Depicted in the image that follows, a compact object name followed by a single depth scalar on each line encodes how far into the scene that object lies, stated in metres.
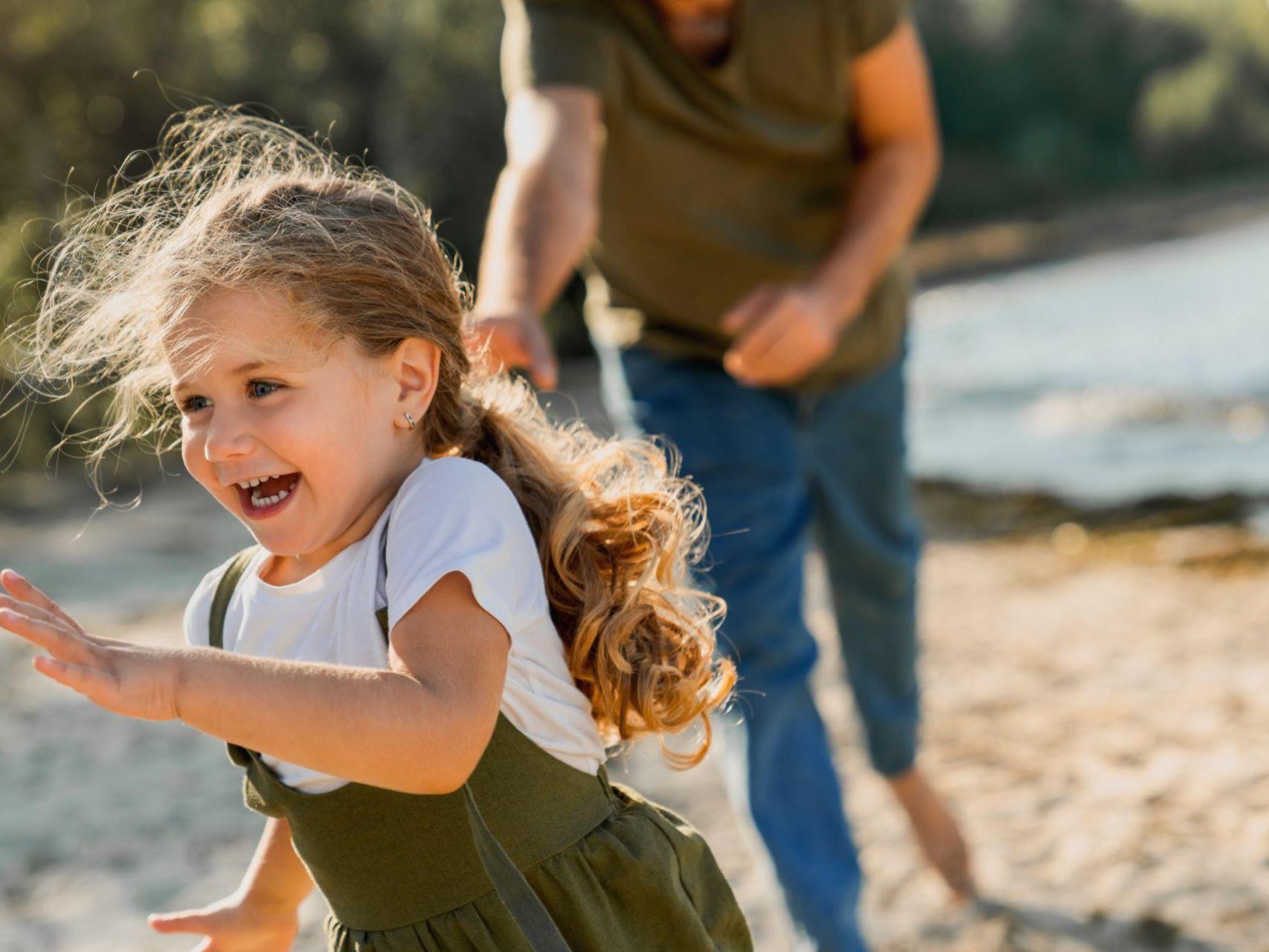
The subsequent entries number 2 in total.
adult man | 3.11
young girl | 2.39
